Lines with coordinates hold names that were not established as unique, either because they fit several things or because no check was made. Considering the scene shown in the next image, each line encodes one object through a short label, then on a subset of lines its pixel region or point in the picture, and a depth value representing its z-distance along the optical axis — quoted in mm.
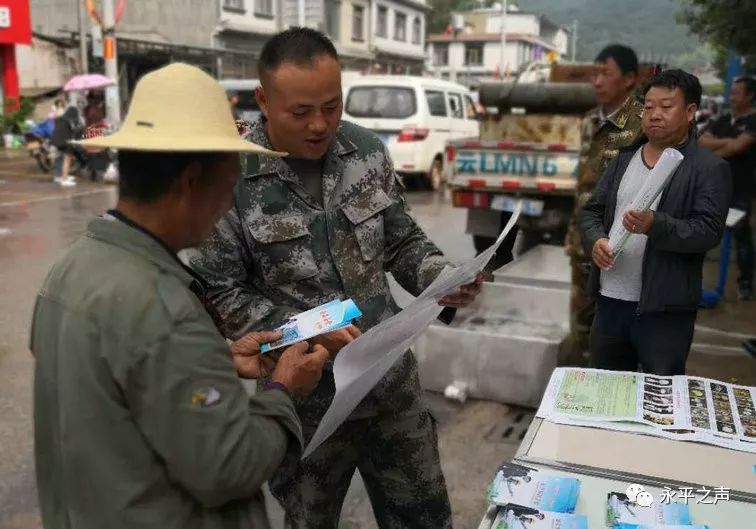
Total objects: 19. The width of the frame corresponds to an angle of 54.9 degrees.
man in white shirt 2459
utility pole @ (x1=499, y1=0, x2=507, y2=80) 34125
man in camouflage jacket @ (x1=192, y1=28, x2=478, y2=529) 1823
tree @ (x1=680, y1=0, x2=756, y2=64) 8312
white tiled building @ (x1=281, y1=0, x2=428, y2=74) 28656
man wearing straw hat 1047
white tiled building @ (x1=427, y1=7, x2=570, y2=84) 54053
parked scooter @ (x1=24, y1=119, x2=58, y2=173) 14305
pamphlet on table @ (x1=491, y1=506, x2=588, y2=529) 1367
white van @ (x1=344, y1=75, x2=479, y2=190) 11695
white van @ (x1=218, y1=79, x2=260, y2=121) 13766
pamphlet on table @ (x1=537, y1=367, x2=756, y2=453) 1755
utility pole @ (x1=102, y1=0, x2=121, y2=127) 14680
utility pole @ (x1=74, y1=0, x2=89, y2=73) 18391
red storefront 17438
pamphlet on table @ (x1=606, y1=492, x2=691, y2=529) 1401
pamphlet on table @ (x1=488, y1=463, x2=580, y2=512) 1440
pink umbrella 14164
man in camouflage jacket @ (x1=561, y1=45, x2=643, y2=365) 3500
